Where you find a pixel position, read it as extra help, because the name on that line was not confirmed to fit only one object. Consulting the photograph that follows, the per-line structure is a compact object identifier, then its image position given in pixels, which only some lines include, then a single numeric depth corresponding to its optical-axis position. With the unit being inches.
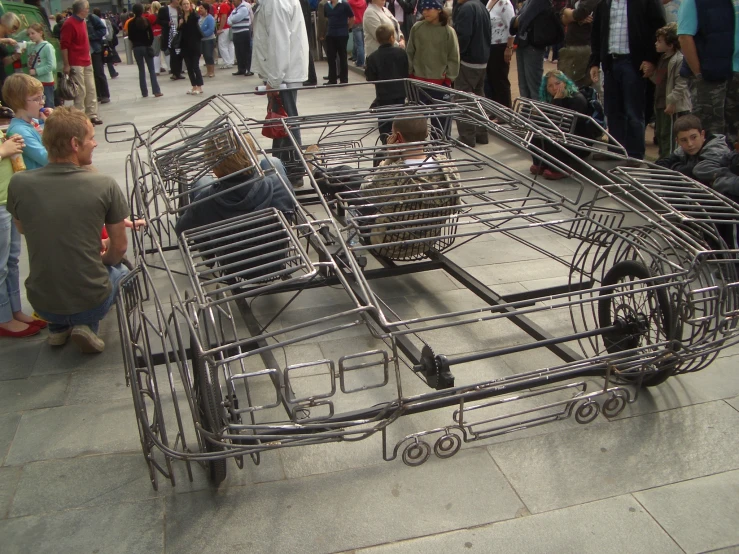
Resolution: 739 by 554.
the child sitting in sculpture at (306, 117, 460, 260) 159.3
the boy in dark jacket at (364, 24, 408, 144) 296.0
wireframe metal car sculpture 106.4
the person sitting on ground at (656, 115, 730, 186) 190.5
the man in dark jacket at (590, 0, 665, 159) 271.6
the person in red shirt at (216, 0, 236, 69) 697.6
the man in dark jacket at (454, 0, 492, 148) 329.7
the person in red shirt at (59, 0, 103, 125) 414.9
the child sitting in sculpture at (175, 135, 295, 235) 155.9
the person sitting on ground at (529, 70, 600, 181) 283.1
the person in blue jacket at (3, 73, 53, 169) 171.2
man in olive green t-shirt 152.3
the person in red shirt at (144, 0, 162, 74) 604.1
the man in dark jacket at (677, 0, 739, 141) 220.5
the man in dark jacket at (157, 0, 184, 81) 568.1
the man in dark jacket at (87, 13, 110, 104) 482.0
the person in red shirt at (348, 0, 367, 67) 529.7
